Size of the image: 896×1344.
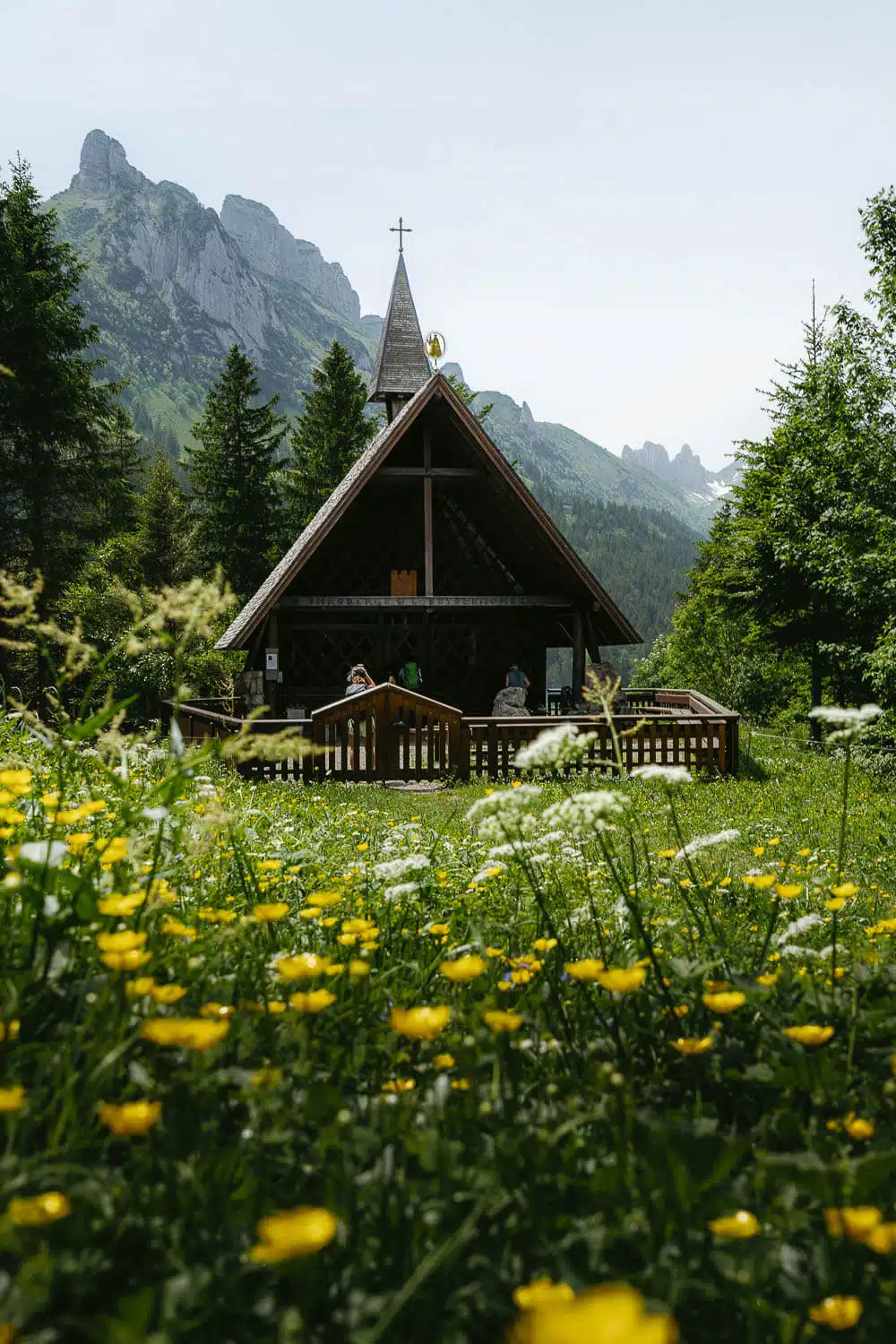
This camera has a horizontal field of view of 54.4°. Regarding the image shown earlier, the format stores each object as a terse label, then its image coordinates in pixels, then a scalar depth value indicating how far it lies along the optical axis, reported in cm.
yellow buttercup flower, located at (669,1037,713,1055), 194
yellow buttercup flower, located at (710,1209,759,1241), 133
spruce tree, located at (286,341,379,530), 4281
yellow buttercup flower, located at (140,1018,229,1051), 146
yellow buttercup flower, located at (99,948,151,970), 166
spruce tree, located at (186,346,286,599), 4306
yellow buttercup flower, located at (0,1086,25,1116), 131
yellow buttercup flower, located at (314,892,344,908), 220
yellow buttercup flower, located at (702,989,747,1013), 189
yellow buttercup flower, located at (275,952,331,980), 179
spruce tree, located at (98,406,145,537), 3080
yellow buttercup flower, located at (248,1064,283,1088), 163
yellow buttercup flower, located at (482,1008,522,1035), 170
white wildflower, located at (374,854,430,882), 329
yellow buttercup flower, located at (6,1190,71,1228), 117
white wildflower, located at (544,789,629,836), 255
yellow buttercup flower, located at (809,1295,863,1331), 123
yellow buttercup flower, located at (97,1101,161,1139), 137
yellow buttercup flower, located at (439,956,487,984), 176
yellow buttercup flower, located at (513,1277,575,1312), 110
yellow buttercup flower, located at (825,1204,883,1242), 124
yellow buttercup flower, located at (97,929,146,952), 169
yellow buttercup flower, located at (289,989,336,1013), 167
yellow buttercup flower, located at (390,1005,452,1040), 162
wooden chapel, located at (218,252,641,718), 1806
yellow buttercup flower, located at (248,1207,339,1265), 103
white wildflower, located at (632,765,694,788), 312
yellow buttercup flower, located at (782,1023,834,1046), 183
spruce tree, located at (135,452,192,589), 4312
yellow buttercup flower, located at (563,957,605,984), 184
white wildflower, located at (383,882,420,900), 292
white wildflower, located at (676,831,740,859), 331
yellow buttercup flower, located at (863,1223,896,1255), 122
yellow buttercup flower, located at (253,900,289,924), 217
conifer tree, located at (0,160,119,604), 2720
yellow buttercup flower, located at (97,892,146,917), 208
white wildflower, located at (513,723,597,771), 278
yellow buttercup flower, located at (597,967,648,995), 170
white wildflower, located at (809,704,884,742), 254
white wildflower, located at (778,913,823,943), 276
